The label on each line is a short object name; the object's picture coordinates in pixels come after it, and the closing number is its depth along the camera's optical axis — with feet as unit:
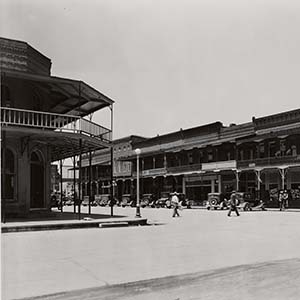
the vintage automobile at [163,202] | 156.15
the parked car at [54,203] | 138.00
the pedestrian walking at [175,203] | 89.40
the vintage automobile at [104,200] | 187.02
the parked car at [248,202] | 117.29
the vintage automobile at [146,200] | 166.81
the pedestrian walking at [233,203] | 88.84
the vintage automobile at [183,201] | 151.23
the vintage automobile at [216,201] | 131.44
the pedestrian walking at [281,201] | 117.00
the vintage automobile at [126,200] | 176.45
